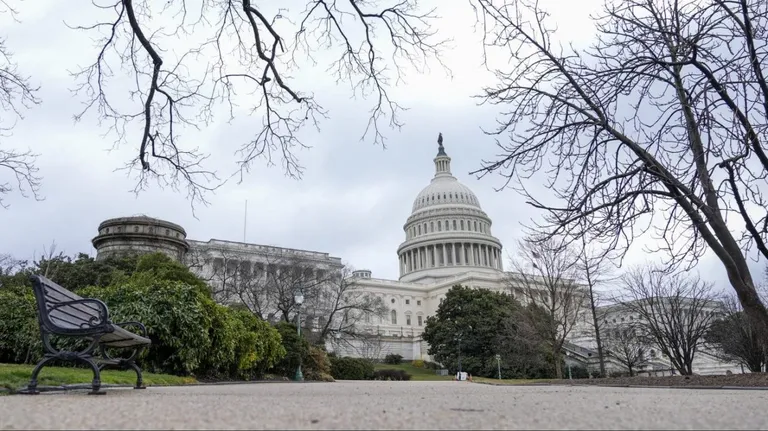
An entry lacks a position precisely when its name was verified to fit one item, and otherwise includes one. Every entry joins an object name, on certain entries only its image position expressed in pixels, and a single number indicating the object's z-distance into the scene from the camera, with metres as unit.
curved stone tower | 24.89
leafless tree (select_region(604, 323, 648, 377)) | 33.59
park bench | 4.98
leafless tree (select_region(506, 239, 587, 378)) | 28.45
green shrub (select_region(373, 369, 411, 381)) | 32.47
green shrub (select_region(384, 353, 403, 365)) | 58.36
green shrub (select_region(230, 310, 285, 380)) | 14.04
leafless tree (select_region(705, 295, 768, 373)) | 25.18
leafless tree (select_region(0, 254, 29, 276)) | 31.30
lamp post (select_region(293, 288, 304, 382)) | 17.76
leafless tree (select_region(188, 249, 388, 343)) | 36.94
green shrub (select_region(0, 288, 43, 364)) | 11.39
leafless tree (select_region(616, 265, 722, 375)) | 29.08
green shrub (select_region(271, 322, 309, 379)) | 18.48
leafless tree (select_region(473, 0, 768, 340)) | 7.14
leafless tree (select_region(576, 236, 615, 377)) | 29.48
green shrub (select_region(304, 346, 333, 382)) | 19.12
